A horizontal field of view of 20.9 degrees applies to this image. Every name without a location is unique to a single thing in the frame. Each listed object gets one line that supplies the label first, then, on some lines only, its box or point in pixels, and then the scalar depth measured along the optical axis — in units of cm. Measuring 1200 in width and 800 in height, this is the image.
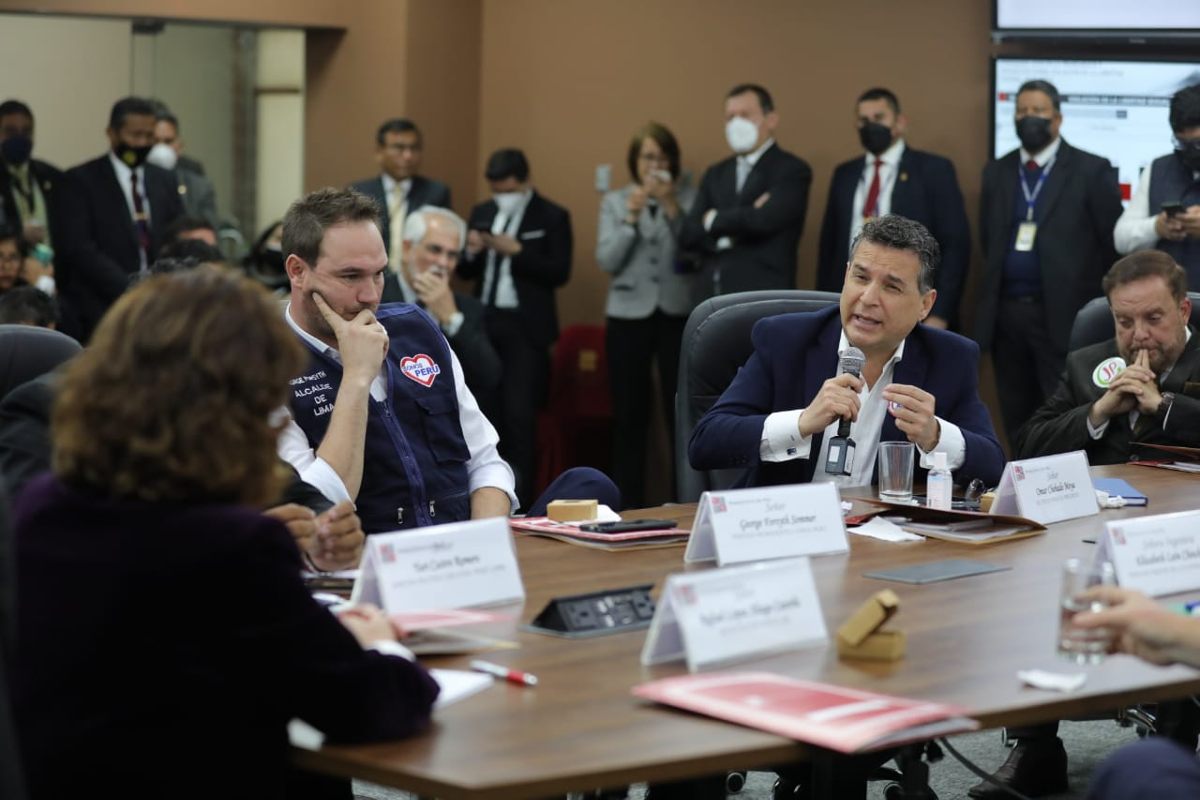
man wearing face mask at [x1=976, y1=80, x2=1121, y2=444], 1310
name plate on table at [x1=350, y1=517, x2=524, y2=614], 446
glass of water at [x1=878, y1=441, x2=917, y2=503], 676
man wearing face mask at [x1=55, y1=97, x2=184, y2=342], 1343
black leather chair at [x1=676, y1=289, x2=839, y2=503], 772
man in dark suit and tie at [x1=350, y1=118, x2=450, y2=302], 1467
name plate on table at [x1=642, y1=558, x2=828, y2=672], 410
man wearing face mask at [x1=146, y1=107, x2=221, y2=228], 1464
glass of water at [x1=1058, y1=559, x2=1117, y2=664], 421
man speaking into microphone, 711
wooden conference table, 340
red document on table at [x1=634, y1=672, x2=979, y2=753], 359
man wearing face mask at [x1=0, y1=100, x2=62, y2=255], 1346
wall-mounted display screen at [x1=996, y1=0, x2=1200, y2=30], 1347
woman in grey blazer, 1479
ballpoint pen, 398
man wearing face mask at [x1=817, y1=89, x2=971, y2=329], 1355
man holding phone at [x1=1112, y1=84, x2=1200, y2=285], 1203
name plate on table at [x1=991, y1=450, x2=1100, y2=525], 646
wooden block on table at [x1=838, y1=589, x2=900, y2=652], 424
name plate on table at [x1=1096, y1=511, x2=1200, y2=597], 509
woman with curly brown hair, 336
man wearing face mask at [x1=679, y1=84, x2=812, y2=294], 1396
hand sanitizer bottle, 669
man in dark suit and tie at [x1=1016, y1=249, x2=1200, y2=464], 868
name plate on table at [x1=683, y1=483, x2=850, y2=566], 543
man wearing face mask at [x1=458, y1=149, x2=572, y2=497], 1484
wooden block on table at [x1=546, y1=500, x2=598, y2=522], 615
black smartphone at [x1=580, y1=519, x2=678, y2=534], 590
